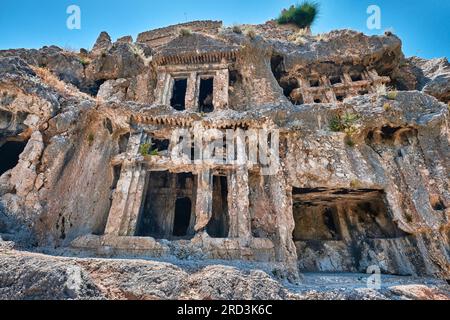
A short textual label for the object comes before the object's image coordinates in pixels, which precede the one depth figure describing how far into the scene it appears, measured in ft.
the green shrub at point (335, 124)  33.64
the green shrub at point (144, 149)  32.35
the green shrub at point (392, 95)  34.24
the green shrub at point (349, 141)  33.01
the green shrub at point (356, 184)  30.09
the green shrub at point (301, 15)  78.02
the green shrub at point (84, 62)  56.49
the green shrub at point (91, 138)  32.72
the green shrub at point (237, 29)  56.13
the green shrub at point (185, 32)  54.80
